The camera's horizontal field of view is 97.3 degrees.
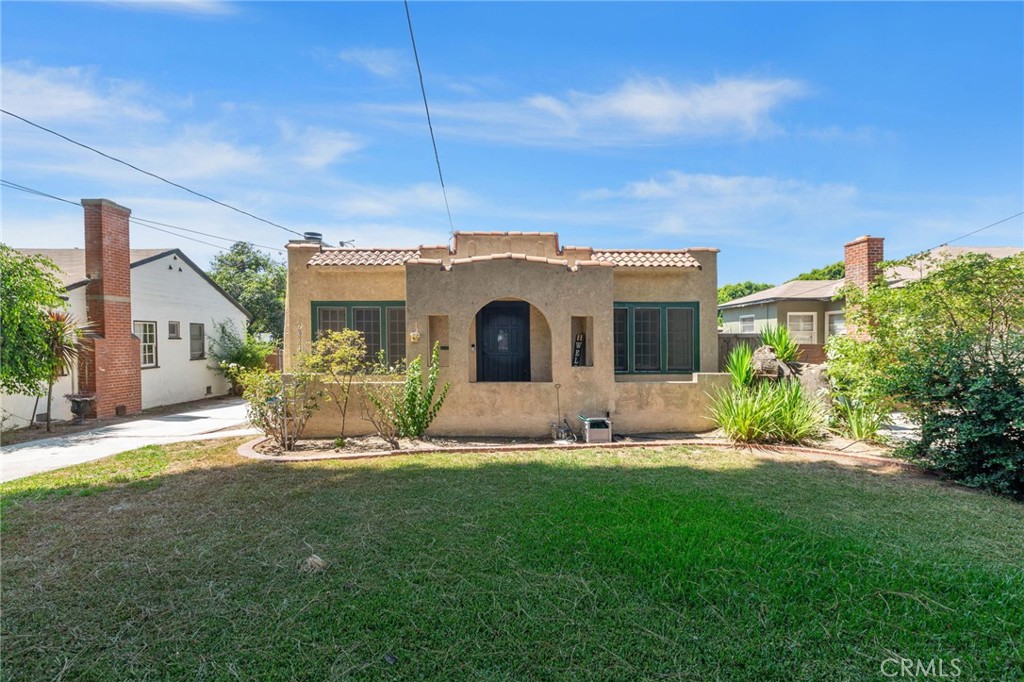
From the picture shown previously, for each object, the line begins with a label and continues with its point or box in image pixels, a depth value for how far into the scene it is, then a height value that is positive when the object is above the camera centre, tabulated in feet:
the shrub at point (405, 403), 30.63 -4.14
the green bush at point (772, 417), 30.37 -5.43
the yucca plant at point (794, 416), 30.53 -5.42
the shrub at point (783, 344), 39.09 -0.59
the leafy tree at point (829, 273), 155.74 +22.31
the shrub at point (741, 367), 33.71 -2.23
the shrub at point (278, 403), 29.84 -3.93
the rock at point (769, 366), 35.55 -2.33
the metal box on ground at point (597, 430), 31.19 -6.27
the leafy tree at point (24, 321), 33.35 +2.08
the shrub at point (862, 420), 30.99 -5.88
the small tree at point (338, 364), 29.68 -1.35
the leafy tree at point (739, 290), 180.34 +19.51
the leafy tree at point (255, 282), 98.78 +14.76
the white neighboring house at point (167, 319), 44.71 +3.36
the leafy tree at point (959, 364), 21.25 -1.55
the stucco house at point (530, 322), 32.55 +1.56
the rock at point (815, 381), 34.07 -3.48
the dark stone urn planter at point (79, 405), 40.55 -5.20
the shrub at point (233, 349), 63.57 -0.55
